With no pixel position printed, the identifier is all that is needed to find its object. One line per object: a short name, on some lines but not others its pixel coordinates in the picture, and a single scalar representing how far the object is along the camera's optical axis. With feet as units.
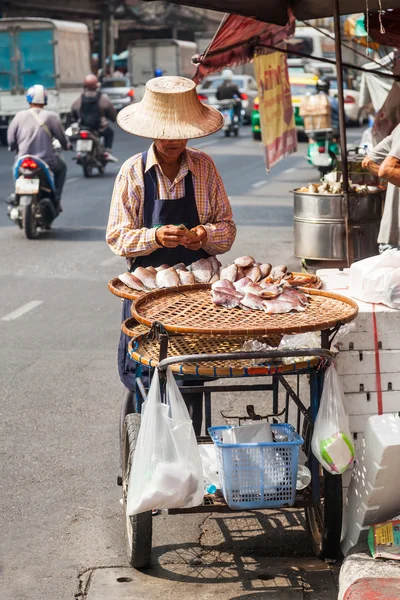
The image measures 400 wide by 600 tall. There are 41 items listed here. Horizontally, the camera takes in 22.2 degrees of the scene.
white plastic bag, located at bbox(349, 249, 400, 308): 14.03
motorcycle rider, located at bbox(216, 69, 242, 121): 107.24
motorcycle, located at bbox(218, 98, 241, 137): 100.94
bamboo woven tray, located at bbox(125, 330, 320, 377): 12.69
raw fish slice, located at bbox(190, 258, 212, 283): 15.39
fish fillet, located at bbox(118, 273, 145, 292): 15.08
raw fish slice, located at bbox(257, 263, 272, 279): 14.86
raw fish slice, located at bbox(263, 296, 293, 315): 13.26
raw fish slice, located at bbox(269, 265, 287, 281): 14.63
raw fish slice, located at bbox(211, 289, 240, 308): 13.57
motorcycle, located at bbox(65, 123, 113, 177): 62.90
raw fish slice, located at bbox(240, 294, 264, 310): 13.47
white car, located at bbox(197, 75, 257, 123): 116.06
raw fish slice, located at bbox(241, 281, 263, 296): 13.69
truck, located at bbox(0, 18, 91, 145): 97.45
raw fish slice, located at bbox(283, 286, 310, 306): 13.66
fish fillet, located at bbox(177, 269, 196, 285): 15.07
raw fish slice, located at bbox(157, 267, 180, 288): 14.84
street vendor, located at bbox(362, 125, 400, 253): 19.92
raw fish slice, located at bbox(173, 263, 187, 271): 15.66
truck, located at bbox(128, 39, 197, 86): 150.10
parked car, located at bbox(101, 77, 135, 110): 126.11
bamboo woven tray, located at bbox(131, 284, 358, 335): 12.34
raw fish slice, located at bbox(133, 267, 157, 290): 15.06
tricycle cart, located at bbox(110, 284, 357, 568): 12.42
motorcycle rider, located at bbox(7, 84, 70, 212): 43.04
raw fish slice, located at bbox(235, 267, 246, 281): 14.80
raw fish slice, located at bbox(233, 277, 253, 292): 13.98
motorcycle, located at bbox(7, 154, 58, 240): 42.27
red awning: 28.96
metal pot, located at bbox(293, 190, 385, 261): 27.25
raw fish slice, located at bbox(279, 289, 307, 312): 13.39
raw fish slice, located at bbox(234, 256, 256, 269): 15.05
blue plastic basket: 12.81
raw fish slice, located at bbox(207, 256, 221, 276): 15.81
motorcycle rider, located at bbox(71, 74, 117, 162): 63.52
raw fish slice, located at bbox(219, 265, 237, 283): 14.67
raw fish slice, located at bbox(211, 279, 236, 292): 13.89
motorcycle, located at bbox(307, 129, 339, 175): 50.44
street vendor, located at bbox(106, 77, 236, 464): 15.76
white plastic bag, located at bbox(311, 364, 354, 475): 12.74
